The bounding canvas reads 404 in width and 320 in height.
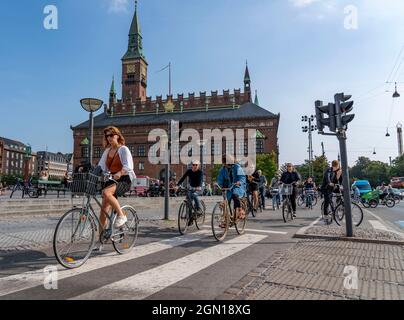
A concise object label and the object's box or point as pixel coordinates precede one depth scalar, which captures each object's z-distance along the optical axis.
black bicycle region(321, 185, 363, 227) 8.60
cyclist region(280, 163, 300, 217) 10.33
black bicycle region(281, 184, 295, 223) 9.96
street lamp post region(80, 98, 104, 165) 8.98
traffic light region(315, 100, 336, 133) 6.97
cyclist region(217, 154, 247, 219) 6.77
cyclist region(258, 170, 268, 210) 14.91
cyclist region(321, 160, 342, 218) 8.88
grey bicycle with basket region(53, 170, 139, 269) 3.96
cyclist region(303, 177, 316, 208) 16.38
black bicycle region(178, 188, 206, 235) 7.13
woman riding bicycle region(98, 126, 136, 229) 4.63
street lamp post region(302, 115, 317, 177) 41.18
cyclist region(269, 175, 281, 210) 15.39
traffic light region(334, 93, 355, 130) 6.84
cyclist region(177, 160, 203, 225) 7.48
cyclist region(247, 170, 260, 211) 11.76
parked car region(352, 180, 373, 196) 22.21
